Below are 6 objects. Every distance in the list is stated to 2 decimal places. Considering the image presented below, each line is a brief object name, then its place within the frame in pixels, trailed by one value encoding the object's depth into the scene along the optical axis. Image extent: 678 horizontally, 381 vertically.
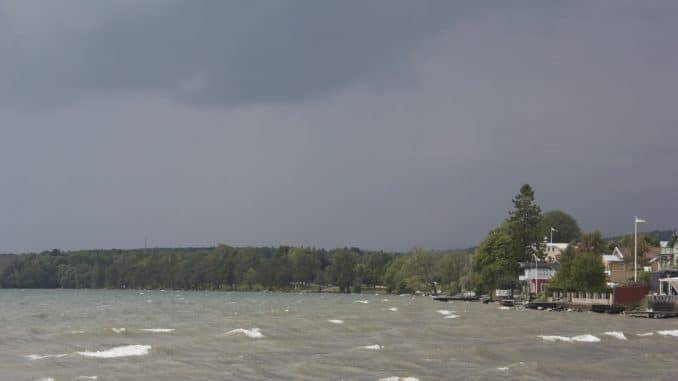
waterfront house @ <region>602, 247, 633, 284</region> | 135.00
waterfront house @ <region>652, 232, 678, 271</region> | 104.50
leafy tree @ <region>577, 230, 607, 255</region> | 148.12
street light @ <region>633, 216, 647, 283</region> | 93.42
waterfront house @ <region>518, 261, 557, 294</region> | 136.38
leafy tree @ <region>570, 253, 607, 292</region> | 105.81
